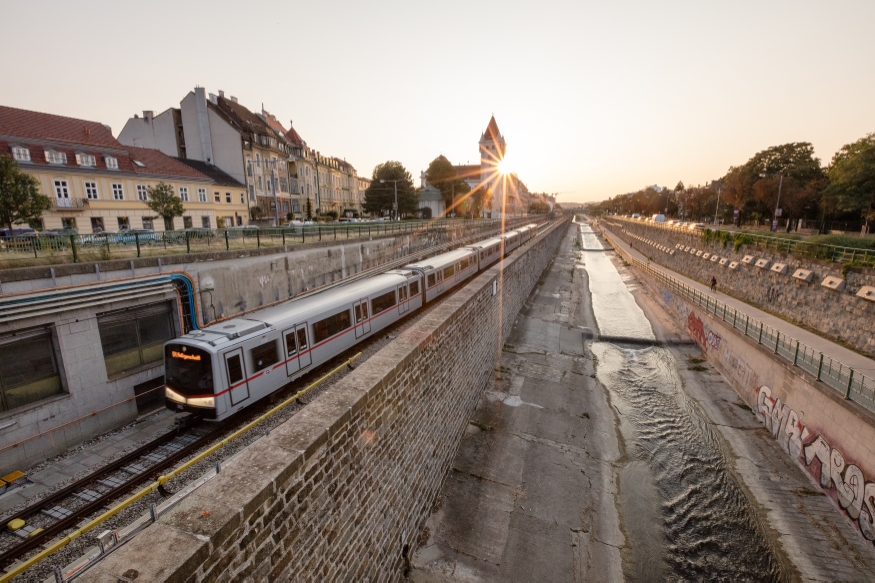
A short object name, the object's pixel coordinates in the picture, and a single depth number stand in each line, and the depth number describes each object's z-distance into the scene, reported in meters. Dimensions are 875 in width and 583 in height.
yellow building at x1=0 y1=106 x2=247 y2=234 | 25.27
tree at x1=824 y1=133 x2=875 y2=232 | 32.19
